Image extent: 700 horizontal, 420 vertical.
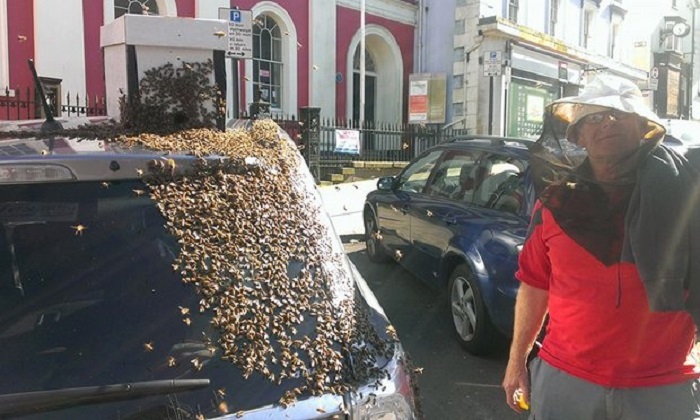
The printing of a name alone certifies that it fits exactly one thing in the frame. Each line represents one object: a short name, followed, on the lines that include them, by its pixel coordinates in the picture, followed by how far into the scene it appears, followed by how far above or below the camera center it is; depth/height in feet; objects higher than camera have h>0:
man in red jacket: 6.13 -1.35
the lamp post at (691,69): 92.73 +11.50
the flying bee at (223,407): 5.44 -2.47
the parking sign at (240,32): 23.39 +4.23
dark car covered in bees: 5.64 -1.77
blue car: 14.55 -2.40
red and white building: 35.88 +7.07
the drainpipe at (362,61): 52.35 +6.95
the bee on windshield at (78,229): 6.57 -1.01
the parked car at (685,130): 15.33 +0.31
